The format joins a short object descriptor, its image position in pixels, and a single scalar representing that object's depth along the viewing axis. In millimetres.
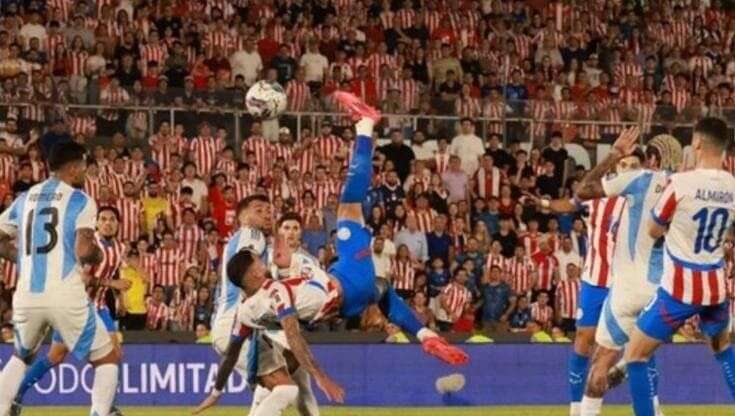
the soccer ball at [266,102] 18703
